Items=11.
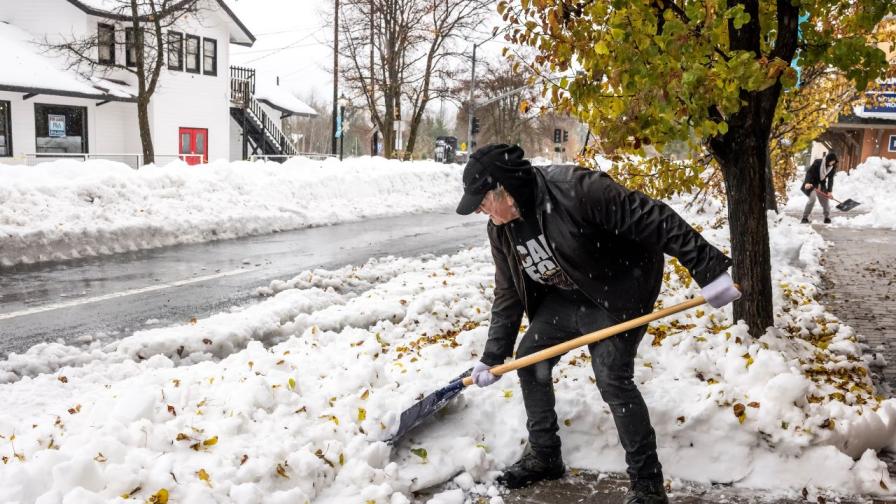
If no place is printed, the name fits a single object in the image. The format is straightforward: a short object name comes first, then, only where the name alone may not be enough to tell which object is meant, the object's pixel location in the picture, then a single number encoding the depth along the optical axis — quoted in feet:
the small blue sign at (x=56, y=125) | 85.05
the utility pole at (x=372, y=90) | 111.24
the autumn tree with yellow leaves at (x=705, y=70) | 13.47
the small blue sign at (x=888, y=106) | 96.48
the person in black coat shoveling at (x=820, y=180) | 54.29
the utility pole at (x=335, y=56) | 105.70
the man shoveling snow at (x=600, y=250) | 10.44
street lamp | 98.32
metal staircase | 111.58
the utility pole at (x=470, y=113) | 117.08
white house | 79.87
